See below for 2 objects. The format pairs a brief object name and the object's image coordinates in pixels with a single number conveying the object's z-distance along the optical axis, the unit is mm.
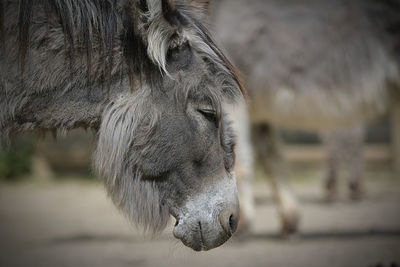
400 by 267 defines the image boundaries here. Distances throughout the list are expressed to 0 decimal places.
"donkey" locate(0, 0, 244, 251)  5816
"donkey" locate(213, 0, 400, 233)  7572
